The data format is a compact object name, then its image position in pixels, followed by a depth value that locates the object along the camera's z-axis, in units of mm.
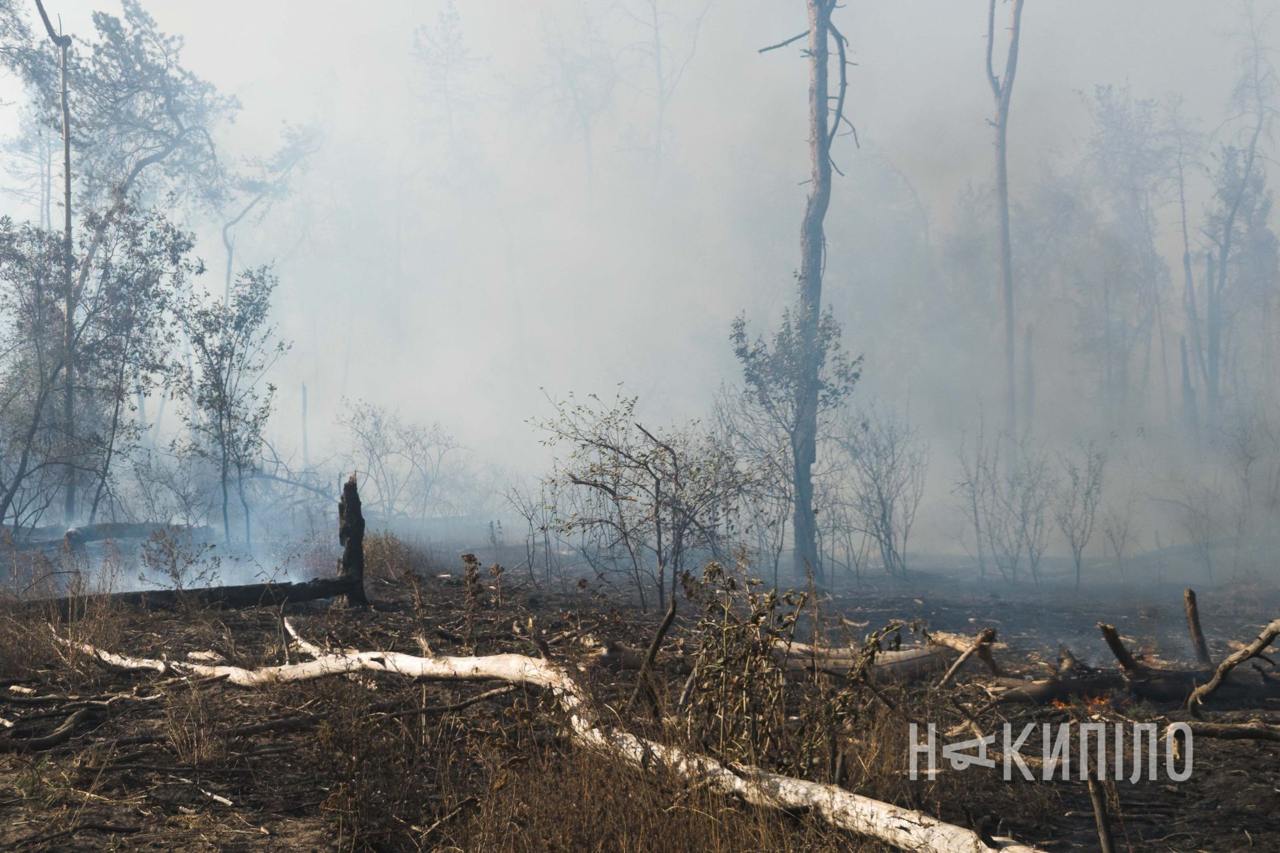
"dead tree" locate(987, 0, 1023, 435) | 29156
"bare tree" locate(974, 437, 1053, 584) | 18172
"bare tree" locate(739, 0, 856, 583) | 19844
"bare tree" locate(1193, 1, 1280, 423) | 33312
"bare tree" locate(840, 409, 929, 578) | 17422
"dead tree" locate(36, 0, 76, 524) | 19625
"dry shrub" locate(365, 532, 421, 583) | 12469
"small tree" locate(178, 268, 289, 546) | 20812
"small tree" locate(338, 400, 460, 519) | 34969
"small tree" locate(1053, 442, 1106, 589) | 17328
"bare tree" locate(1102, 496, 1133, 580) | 21000
